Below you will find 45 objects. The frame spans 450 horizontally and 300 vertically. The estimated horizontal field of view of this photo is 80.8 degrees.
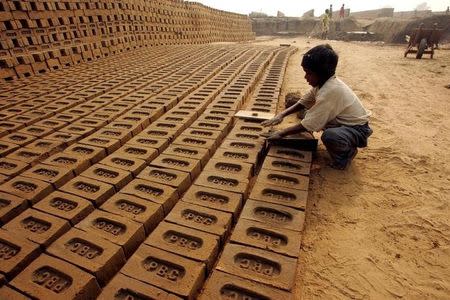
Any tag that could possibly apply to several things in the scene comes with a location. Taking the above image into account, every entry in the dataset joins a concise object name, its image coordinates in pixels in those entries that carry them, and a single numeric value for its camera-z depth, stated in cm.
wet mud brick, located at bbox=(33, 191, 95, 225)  193
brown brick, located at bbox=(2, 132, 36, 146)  293
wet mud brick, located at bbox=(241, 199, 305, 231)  185
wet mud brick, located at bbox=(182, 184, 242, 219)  199
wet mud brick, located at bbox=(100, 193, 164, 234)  191
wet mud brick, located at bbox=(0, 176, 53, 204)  215
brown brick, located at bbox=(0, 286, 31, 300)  140
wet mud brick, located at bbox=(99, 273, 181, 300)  139
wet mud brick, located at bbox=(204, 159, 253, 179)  238
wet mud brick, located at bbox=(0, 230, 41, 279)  155
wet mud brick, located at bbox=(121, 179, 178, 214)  207
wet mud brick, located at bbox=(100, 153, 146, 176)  246
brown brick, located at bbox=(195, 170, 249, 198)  218
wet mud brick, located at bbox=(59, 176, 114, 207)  211
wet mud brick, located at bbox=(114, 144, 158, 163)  266
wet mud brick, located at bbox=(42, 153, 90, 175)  250
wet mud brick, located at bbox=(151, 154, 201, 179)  244
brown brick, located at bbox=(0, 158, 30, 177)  243
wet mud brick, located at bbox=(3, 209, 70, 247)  176
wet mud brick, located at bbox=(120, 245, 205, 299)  144
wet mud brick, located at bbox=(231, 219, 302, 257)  166
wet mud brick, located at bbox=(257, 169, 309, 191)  221
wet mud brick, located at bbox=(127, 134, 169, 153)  284
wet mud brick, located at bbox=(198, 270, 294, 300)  139
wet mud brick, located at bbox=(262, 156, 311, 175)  239
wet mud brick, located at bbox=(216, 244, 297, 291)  148
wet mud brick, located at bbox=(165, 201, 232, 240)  182
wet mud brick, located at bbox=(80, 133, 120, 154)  282
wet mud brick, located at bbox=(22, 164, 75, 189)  230
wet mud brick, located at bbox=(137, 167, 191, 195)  225
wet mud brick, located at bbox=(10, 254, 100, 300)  141
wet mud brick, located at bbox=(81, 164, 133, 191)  229
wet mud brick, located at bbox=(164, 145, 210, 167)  262
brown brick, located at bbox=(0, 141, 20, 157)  275
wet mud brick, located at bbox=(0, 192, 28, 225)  196
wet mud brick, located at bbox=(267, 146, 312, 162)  258
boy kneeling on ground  233
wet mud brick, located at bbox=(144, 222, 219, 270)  163
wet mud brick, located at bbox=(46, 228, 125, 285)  156
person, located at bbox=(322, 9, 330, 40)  1774
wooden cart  839
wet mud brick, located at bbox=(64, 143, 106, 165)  266
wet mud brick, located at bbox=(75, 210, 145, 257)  173
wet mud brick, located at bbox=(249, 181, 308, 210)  202
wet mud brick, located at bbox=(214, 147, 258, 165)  258
